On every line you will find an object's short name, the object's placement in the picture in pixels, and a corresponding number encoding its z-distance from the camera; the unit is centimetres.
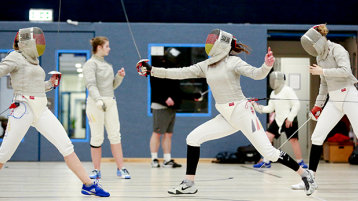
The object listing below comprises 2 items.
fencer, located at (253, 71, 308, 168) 1149
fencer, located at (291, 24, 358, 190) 705
